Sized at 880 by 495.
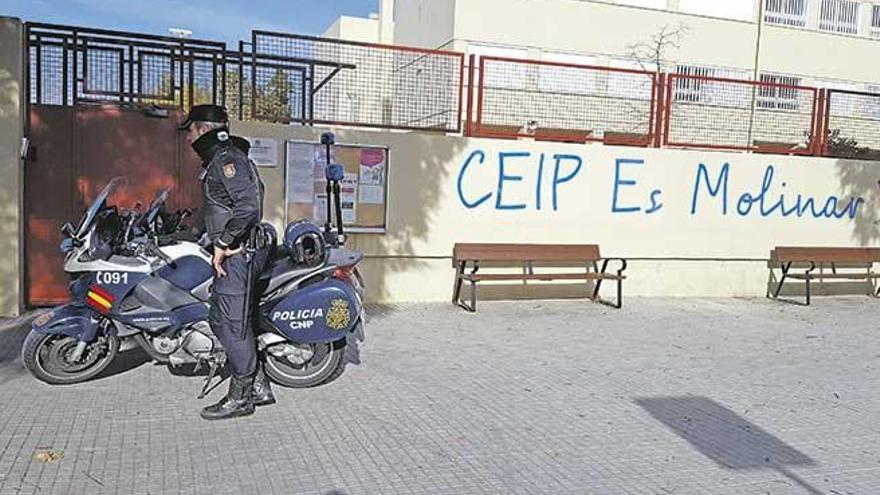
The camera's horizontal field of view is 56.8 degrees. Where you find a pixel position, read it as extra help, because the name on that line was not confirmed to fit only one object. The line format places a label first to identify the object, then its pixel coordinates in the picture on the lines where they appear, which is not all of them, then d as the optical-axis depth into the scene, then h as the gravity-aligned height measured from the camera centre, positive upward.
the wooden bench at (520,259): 9.52 -0.93
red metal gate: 8.23 -0.04
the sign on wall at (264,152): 8.88 +0.20
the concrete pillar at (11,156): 7.80 +0.02
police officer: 4.93 -0.41
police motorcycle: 5.46 -0.90
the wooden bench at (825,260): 11.05 -0.90
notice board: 9.05 -0.12
